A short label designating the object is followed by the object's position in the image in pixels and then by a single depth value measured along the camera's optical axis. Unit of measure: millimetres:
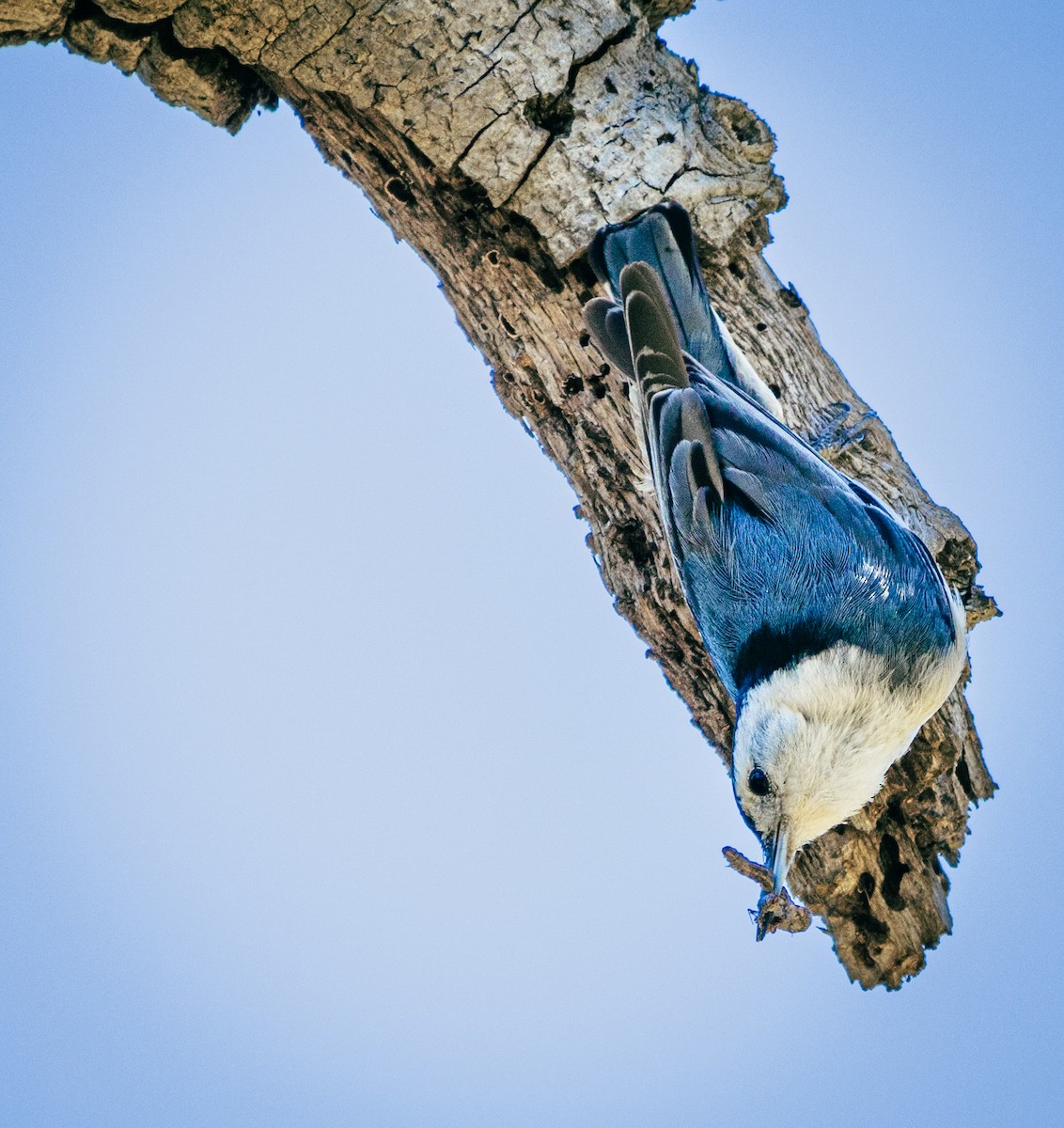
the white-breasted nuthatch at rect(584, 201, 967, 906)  4687
